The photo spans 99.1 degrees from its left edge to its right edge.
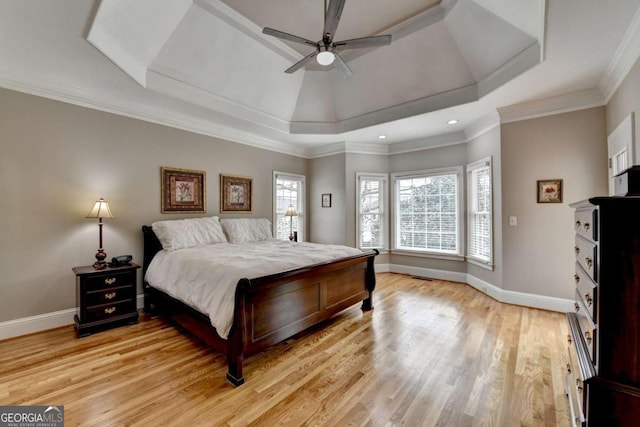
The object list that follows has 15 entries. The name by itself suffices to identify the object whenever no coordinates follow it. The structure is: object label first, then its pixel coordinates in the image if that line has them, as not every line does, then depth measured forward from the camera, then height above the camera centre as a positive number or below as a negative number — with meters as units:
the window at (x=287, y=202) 5.53 +0.28
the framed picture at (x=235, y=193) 4.62 +0.40
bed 2.17 -0.72
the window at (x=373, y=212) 5.75 +0.06
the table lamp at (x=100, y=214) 3.09 +0.03
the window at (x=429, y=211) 5.01 +0.07
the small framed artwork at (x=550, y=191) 3.49 +0.31
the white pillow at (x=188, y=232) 3.46 -0.22
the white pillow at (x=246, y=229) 4.26 -0.22
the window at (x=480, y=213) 4.21 +0.02
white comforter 2.23 -0.49
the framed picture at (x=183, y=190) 3.95 +0.39
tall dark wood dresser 1.02 -0.40
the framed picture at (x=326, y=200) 5.84 +0.33
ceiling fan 2.37 +1.60
